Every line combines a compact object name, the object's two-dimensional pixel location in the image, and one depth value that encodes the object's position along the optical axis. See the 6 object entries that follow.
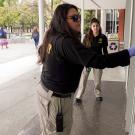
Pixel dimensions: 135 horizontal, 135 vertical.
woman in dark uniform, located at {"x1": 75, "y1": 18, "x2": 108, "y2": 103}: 6.47
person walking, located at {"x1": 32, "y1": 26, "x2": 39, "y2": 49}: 19.08
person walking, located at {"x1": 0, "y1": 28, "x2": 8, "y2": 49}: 22.63
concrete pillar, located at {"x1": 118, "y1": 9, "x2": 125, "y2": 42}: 19.19
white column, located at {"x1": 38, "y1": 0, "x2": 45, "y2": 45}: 6.66
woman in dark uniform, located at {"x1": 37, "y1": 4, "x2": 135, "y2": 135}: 2.38
